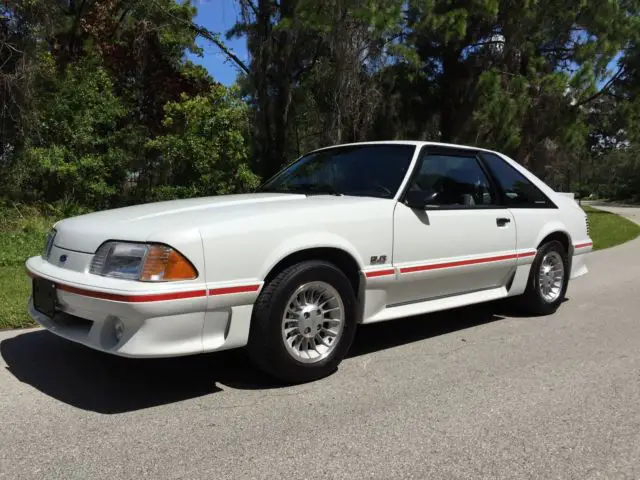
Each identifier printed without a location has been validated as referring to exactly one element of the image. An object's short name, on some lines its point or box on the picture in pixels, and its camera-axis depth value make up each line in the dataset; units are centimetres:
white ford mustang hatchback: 346
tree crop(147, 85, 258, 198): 1251
